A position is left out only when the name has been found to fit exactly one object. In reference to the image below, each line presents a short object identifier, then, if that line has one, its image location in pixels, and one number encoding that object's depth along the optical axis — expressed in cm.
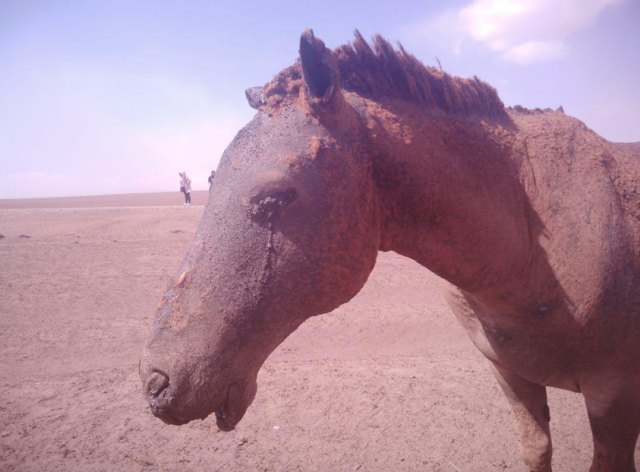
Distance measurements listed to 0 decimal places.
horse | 147
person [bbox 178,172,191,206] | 2436
